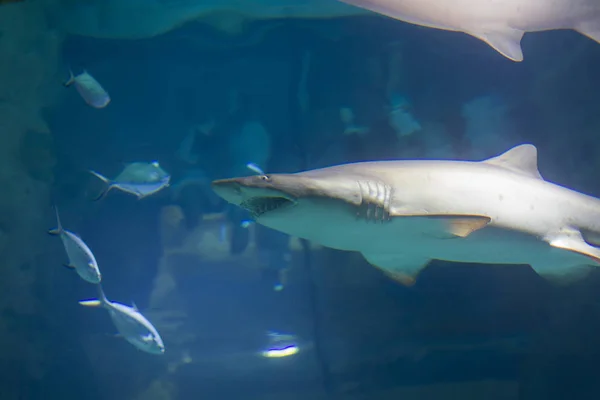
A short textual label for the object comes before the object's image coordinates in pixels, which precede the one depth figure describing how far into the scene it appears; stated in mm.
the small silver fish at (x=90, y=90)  5723
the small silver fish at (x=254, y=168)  7033
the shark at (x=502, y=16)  2729
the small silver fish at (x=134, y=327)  5793
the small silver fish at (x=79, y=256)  4965
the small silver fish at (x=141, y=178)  5938
